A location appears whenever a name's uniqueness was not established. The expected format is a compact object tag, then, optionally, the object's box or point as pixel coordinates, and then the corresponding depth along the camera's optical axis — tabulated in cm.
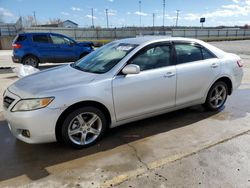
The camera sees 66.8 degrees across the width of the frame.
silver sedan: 250
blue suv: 830
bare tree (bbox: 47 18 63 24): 6239
